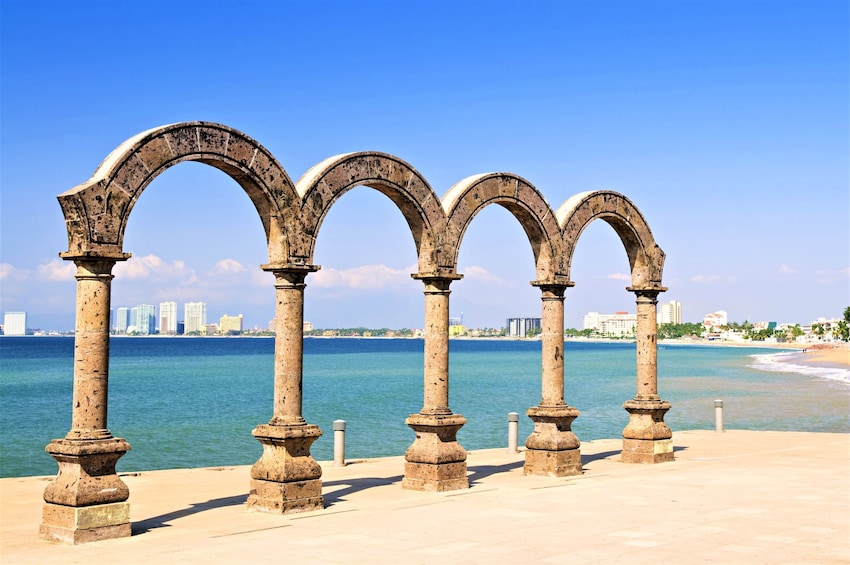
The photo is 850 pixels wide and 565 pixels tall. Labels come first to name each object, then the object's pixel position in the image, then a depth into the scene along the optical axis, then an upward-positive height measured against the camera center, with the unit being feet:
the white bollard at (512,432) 68.80 -7.05
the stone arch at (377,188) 44.96 +7.03
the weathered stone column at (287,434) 42.55 -4.62
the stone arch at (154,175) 37.17 +6.44
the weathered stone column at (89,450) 35.96 -4.61
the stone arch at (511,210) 52.24 +7.06
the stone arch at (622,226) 59.10 +7.01
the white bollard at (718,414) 83.71 -6.84
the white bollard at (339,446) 61.67 -7.33
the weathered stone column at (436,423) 49.11 -4.67
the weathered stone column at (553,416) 55.11 -4.74
